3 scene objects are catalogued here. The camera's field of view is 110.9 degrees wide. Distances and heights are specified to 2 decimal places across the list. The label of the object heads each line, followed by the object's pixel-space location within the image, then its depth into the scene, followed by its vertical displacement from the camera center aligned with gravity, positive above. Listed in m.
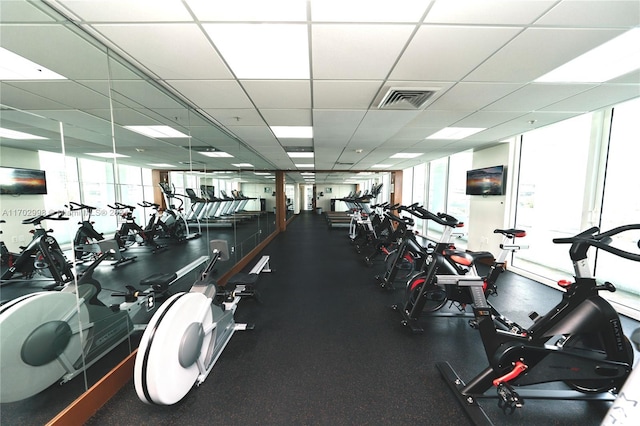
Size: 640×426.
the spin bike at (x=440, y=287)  2.52 -1.13
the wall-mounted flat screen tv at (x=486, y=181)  4.64 +0.27
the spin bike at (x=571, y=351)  1.48 -1.10
